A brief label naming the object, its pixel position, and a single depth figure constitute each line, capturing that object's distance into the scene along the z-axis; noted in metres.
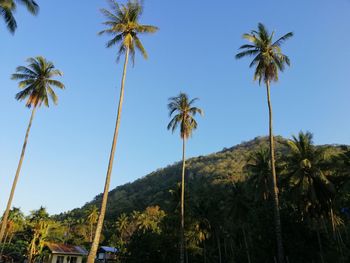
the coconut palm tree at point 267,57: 33.19
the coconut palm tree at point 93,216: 100.06
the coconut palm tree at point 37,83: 36.88
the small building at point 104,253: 79.31
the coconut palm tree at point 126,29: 25.59
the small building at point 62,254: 58.78
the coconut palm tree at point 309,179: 38.62
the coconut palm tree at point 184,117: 44.44
